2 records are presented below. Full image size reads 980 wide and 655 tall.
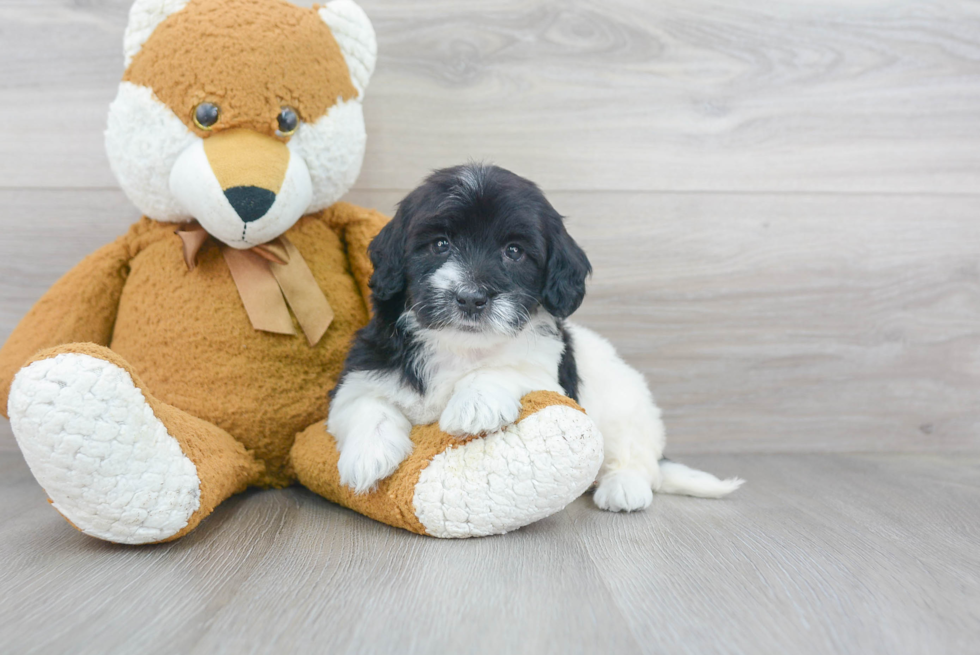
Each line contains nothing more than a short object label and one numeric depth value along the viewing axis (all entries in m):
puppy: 0.62
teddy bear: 0.62
